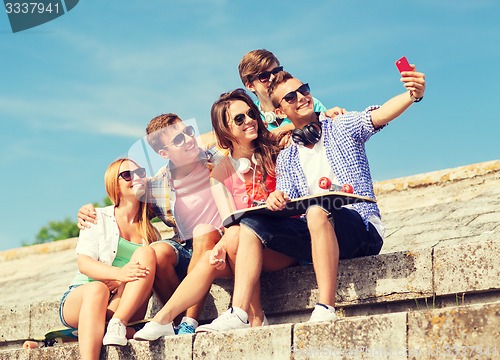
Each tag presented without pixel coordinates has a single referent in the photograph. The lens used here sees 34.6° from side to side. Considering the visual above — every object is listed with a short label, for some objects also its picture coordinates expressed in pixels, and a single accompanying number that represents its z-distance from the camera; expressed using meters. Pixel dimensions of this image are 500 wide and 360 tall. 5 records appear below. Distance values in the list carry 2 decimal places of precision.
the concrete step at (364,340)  3.35
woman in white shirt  4.47
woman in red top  4.50
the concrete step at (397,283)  4.10
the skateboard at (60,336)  4.77
